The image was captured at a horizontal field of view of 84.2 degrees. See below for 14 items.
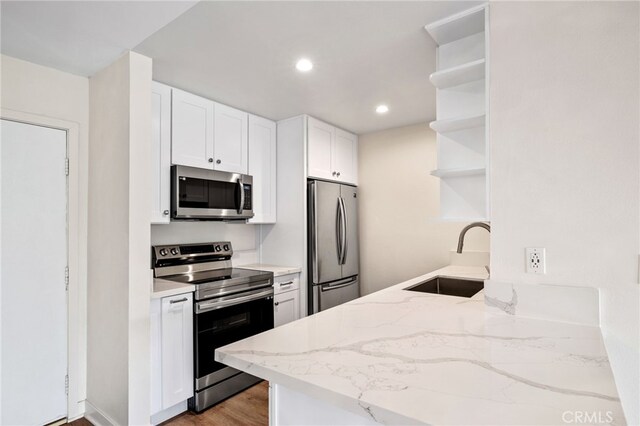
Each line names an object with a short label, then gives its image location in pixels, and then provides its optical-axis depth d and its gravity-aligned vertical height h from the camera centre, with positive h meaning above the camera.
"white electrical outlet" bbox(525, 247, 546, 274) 1.47 -0.18
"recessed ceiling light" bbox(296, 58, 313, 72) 2.24 +1.00
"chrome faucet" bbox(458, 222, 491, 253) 1.94 -0.05
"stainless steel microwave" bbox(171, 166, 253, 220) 2.63 +0.21
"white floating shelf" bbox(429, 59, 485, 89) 1.68 +0.71
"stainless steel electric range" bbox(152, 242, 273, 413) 2.44 -0.65
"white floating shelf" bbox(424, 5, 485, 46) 1.70 +0.97
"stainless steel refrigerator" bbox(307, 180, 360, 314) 3.37 -0.26
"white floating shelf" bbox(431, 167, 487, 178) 1.71 +0.23
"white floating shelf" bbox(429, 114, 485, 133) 1.70 +0.47
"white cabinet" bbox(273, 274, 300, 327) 3.06 -0.71
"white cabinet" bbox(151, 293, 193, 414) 2.23 -0.85
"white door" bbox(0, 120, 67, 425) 2.09 -0.31
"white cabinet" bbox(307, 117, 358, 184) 3.43 +0.70
